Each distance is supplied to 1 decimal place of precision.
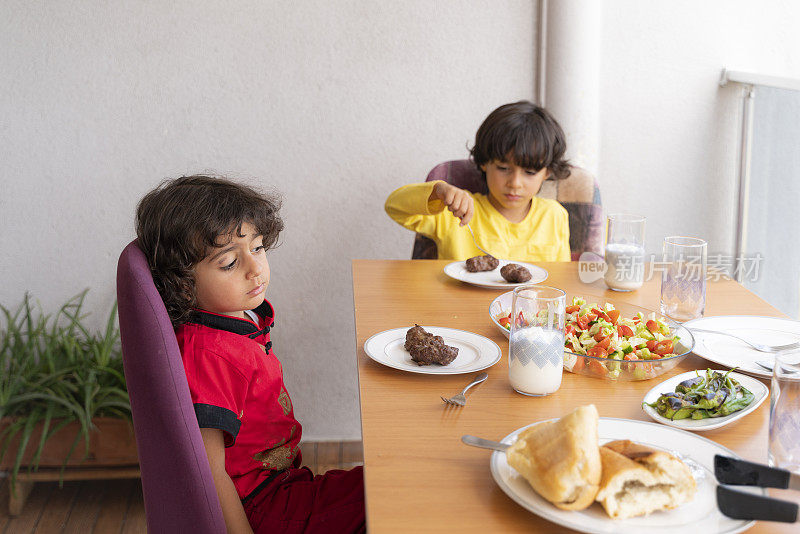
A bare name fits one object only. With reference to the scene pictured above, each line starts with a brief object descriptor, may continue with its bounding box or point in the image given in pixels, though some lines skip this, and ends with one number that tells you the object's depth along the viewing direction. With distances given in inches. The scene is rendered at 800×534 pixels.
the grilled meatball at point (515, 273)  64.7
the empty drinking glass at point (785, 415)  32.1
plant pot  87.8
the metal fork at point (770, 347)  48.5
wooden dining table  30.5
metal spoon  33.9
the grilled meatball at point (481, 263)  67.9
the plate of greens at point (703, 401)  38.2
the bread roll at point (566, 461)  29.0
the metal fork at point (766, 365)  45.3
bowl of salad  44.6
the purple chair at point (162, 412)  37.7
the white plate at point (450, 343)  45.6
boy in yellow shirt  81.4
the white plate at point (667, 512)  28.3
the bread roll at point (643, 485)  29.0
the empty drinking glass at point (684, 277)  54.1
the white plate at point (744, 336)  46.5
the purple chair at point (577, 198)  88.7
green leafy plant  87.0
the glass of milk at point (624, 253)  62.2
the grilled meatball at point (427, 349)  45.8
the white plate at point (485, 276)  64.6
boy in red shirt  47.2
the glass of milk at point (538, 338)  41.0
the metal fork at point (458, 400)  41.1
